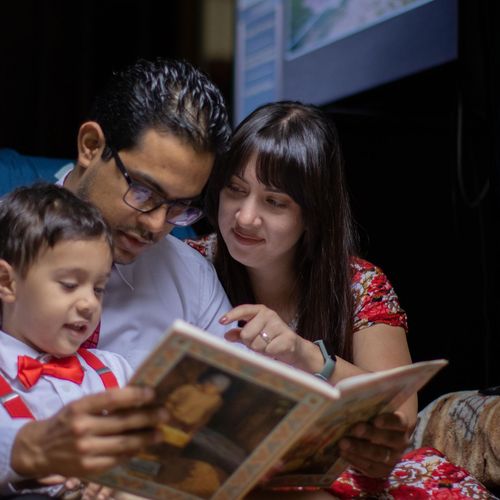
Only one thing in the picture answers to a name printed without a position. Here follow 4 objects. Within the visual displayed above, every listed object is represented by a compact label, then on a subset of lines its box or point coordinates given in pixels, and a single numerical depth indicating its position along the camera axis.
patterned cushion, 1.59
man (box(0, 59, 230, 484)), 1.42
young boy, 1.29
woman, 1.55
